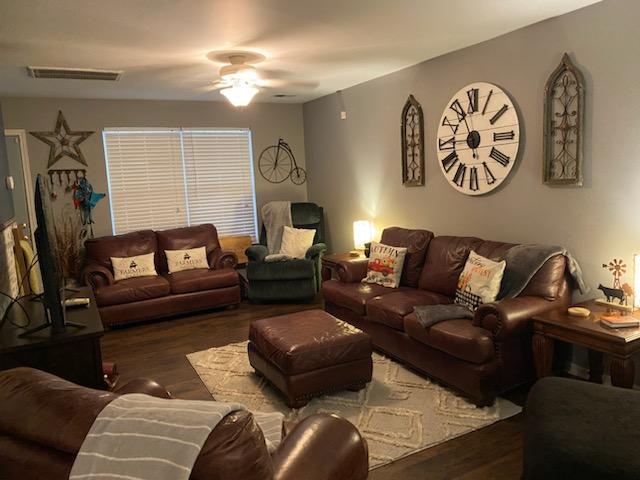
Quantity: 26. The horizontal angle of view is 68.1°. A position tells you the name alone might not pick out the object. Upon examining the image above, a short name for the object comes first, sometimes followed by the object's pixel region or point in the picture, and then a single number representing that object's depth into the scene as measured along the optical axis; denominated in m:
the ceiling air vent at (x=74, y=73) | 3.92
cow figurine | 2.79
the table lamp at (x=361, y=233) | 5.18
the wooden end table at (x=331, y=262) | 4.83
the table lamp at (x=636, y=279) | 2.65
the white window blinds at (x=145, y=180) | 5.67
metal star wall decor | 5.28
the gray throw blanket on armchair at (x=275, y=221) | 5.84
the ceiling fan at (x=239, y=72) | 3.72
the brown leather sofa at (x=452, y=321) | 2.84
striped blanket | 1.02
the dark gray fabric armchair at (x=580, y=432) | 1.72
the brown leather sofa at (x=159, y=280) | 4.79
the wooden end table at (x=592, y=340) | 2.44
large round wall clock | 3.59
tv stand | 2.18
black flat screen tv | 2.28
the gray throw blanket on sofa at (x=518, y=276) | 3.12
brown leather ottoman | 2.93
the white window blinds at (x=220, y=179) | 6.09
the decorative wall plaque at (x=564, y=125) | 3.09
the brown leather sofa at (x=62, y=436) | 1.05
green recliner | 5.28
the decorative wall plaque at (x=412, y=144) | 4.45
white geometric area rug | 2.61
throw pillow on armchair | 5.68
